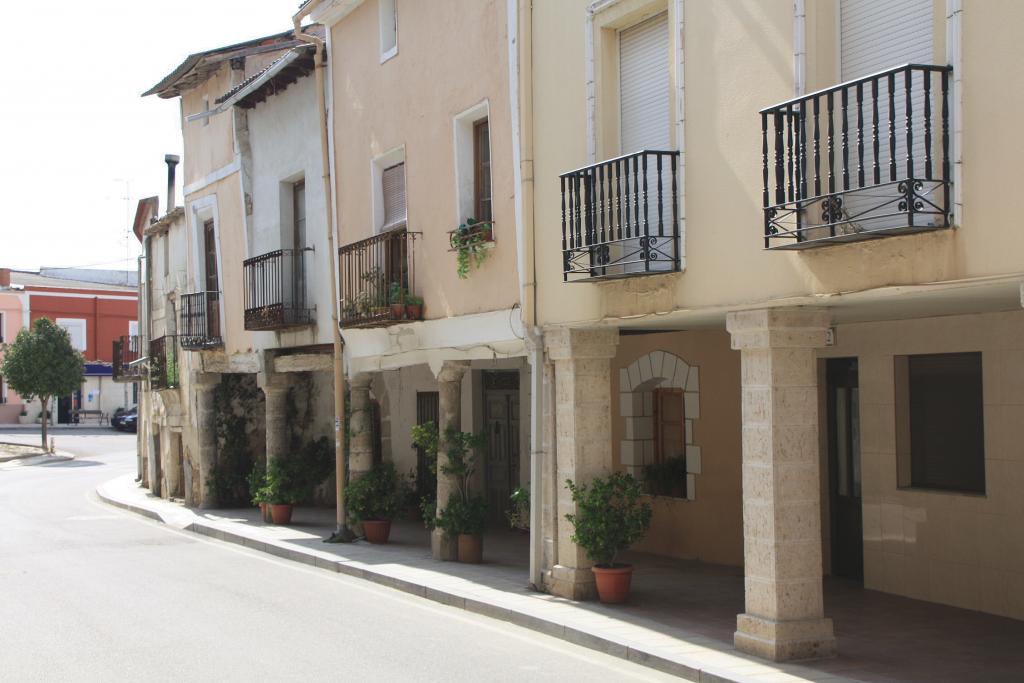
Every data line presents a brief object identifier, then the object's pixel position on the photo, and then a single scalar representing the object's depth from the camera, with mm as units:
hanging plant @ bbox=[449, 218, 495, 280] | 12898
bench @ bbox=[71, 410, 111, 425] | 61719
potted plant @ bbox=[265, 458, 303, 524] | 19328
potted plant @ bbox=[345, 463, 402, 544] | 16469
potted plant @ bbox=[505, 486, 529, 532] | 12313
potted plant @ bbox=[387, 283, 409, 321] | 14250
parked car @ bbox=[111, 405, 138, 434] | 58156
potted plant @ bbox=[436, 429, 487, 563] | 14086
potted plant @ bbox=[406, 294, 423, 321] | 14328
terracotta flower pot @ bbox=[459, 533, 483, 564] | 14227
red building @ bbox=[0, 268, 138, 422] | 62969
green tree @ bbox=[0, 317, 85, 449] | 47688
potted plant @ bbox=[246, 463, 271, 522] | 19672
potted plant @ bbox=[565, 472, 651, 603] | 10961
